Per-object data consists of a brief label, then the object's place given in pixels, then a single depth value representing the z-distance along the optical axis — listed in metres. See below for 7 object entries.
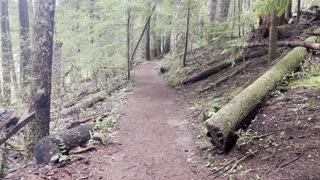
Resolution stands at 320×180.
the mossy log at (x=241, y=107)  5.44
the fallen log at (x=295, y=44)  9.37
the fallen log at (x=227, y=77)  10.98
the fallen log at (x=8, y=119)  6.38
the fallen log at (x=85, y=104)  12.83
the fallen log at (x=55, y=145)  6.42
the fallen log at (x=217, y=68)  11.34
